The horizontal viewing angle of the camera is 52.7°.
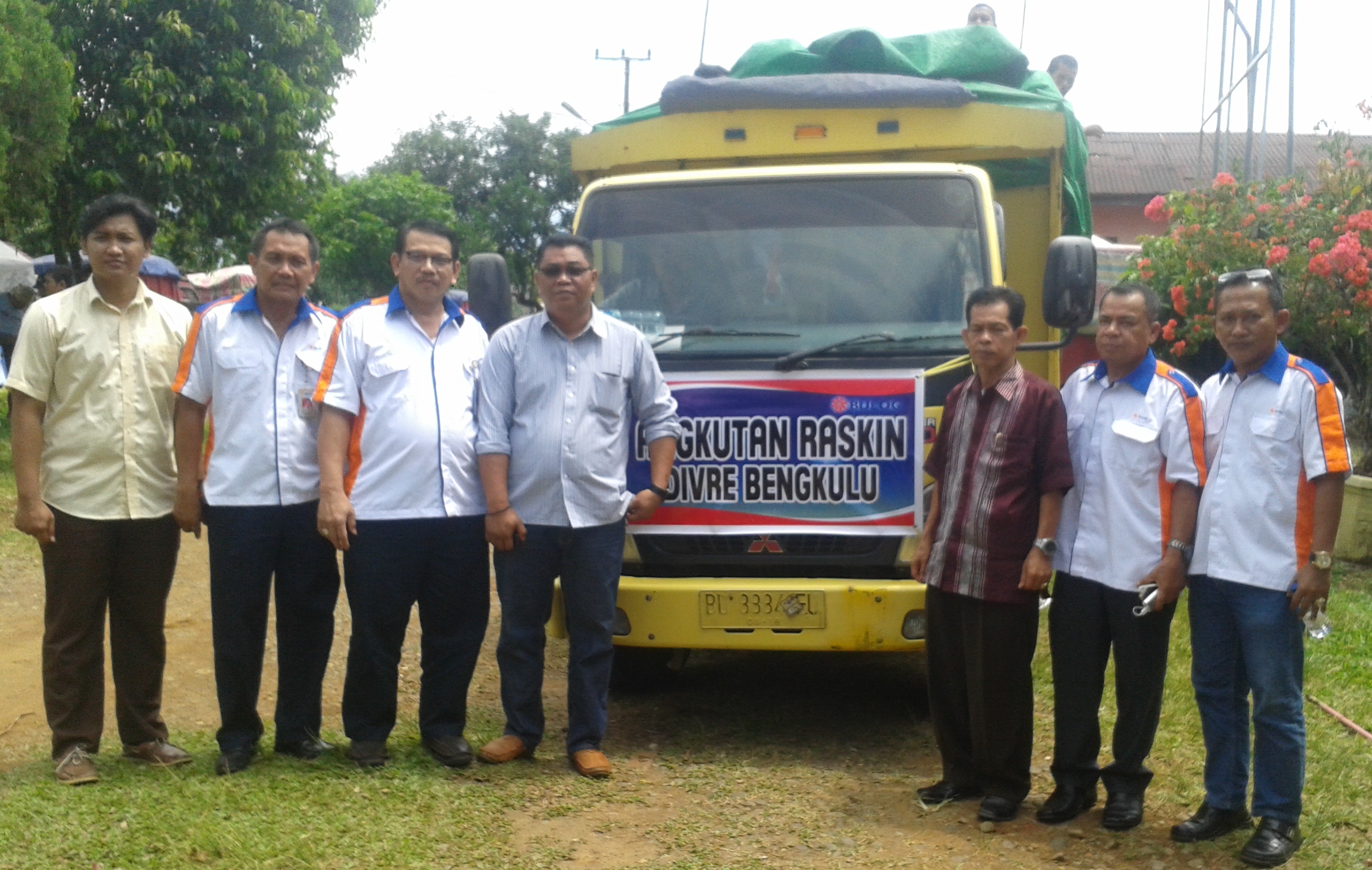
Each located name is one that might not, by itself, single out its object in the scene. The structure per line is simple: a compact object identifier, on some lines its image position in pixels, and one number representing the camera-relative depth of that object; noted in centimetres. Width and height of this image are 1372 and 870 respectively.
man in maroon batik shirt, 432
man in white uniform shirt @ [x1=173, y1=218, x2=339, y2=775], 462
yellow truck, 510
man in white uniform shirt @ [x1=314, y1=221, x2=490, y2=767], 466
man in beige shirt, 461
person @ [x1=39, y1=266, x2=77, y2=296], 1357
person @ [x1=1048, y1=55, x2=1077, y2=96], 1002
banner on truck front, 509
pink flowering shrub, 945
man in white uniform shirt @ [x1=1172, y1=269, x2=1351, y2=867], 391
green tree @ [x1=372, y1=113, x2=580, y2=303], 4731
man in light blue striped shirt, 477
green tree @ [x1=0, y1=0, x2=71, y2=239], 1352
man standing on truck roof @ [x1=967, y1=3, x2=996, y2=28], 886
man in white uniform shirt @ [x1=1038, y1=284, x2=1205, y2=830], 419
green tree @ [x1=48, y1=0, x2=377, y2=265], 1606
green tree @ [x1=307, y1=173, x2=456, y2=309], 3759
